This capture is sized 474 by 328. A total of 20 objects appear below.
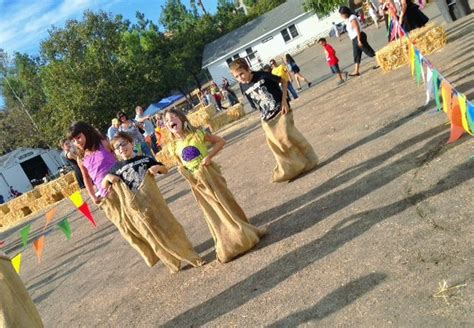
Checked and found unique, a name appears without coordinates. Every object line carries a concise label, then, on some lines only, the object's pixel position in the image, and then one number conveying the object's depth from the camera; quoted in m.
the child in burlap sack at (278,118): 7.09
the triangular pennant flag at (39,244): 7.74
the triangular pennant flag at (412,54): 6.89
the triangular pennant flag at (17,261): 6.33
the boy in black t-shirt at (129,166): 5.79
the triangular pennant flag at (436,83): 5.68
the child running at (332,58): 15.85
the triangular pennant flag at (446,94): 5.18
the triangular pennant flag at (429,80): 5.89
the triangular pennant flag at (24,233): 7.80
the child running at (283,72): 14.86
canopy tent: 34.36
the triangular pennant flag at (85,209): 8.77
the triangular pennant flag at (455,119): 5.02
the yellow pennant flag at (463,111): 4.76
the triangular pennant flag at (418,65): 6.66
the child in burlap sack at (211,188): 5.49
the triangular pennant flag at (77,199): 8.72
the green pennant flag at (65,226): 7.62
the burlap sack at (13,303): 3.35
